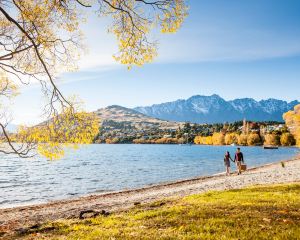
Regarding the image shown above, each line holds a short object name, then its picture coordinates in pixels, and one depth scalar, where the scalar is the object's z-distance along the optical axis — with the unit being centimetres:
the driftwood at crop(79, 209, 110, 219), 1828
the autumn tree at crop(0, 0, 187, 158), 1512
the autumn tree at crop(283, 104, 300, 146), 8197
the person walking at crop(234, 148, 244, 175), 4983
